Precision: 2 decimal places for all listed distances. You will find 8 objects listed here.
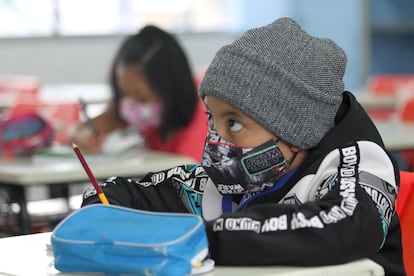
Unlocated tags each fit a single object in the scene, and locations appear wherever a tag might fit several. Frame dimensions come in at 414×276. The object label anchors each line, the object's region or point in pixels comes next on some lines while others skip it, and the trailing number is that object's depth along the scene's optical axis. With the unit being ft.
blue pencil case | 6.80
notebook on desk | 17.39
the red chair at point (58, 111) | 20.81
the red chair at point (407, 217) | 9.33
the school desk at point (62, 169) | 15.92
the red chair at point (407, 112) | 21.49
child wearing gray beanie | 7.71
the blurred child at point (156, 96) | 17.48
